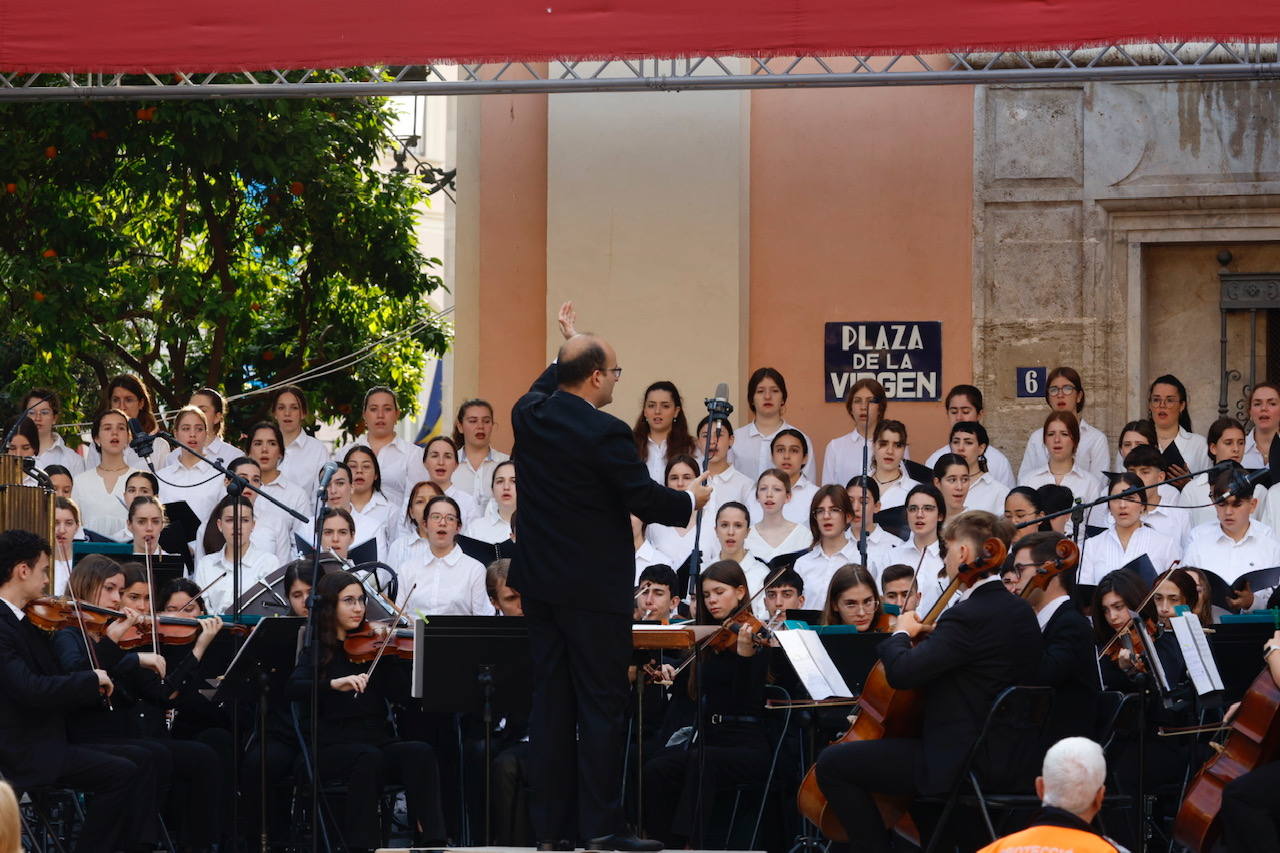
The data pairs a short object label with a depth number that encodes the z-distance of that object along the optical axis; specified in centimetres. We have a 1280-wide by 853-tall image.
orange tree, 1978
